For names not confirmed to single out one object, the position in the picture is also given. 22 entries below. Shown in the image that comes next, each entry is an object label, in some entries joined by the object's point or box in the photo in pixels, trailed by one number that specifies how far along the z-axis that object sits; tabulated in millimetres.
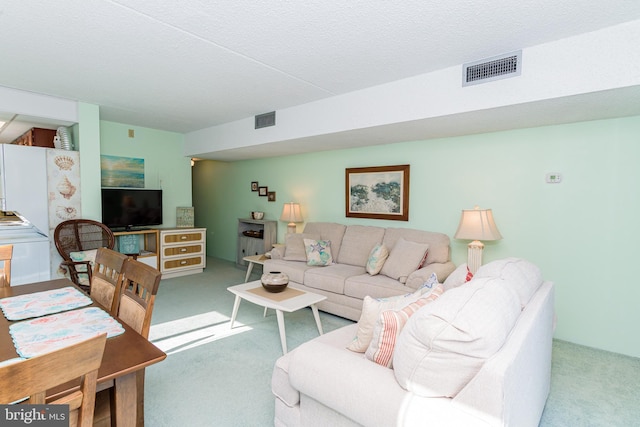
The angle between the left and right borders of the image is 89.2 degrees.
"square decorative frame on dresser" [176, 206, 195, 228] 5648
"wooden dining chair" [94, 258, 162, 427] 1367
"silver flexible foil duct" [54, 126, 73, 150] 4062
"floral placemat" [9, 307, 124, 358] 1244
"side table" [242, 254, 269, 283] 4831
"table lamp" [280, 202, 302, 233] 5051
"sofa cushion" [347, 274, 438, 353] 1664
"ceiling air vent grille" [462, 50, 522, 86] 2389
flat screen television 4586
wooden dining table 1101
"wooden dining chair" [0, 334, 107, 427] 679
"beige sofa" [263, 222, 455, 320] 3375
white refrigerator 3619
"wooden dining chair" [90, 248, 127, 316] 1774
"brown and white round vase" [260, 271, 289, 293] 3029
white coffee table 2750
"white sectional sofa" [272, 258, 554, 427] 1138
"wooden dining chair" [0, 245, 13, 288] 2117
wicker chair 3434
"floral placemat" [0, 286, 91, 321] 1570
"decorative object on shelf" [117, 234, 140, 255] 4867
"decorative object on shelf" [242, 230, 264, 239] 5637
